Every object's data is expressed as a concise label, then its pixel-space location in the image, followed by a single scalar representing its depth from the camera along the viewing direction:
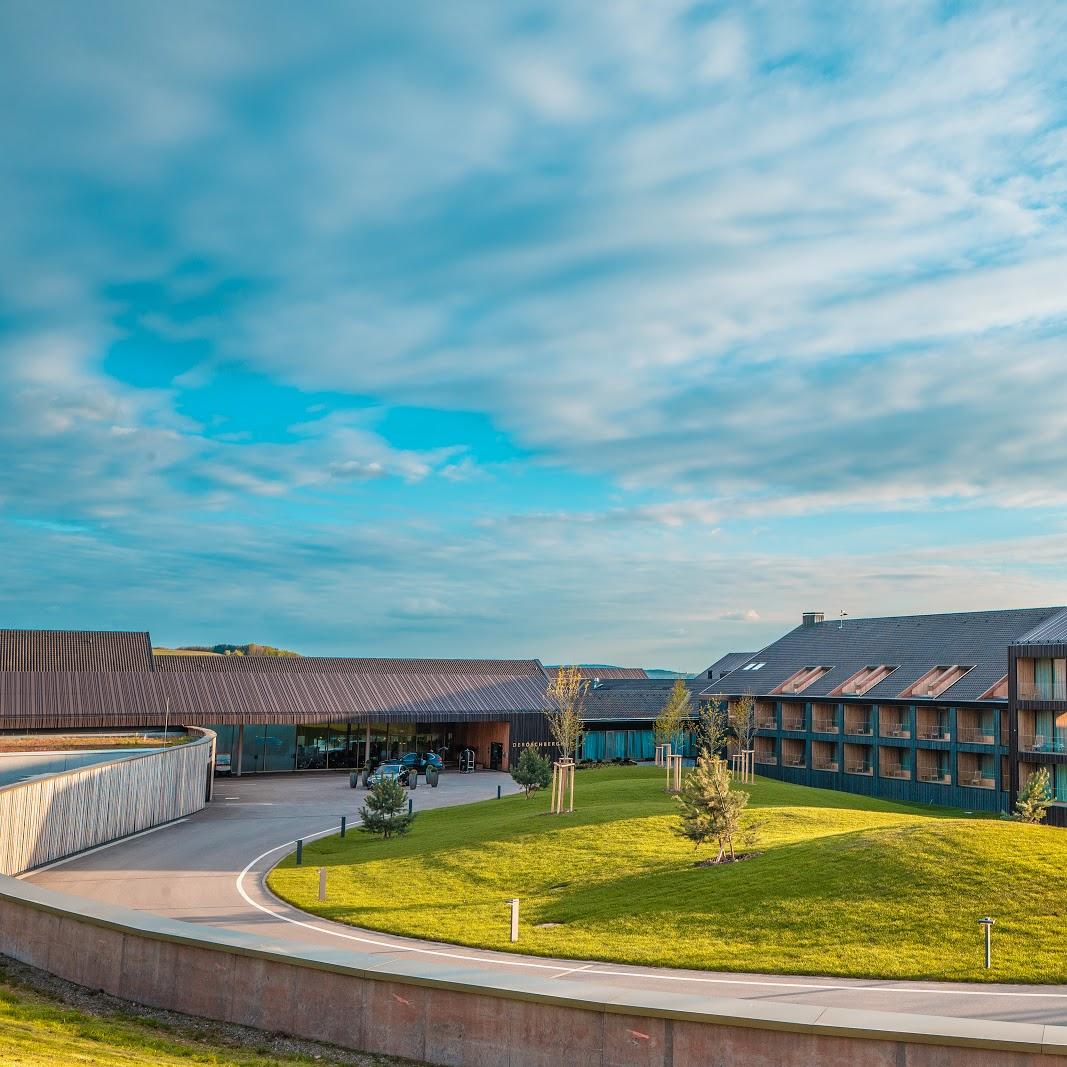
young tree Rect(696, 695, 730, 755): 55.62
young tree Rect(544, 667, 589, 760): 38.88
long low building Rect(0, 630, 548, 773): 51.66
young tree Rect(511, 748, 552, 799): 42.91
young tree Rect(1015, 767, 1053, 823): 33.03
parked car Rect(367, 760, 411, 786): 50.59
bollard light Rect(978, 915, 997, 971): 16.77
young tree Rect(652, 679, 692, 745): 48.78
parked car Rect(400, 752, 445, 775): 57.91
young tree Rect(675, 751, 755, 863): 25.08
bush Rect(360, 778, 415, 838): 32.75
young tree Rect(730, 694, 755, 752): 52.31
